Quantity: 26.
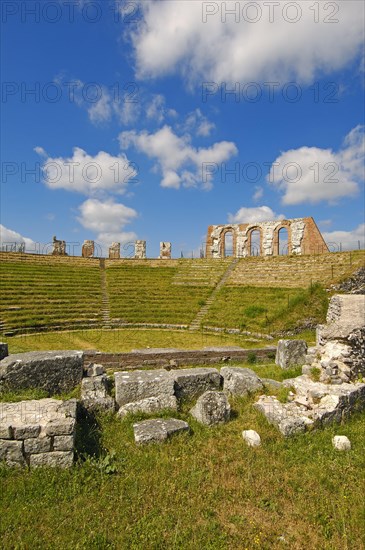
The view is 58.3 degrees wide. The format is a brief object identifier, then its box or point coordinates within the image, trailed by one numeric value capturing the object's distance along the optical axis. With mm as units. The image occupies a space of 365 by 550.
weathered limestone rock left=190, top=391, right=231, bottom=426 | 6527
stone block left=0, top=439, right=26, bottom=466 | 4969
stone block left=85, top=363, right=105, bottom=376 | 8184
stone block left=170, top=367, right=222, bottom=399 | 7793
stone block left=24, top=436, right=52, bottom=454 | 5004
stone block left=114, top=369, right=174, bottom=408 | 7188
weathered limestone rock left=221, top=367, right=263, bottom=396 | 7895
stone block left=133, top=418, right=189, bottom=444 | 5734
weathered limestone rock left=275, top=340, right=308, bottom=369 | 11852
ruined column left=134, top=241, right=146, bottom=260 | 47575
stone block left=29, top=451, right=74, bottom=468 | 5012
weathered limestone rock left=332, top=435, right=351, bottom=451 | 5637
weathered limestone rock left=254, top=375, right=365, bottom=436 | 6221
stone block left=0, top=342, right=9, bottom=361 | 8047
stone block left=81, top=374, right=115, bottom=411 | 6766
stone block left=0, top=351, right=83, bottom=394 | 7316
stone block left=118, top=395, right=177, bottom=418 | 6762
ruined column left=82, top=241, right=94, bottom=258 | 46062
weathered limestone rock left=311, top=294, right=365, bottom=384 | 7887
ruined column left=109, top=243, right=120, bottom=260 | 46834
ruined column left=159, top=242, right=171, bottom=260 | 47125
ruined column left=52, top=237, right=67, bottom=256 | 44438
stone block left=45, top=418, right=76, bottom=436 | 5082
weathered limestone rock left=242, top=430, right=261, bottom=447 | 5805
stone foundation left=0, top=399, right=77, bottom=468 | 4980
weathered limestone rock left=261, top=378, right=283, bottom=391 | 8195
